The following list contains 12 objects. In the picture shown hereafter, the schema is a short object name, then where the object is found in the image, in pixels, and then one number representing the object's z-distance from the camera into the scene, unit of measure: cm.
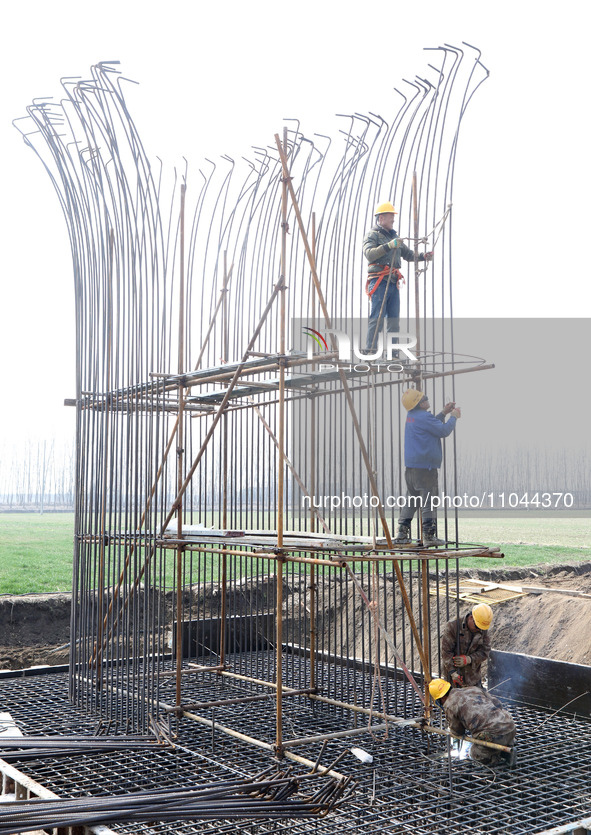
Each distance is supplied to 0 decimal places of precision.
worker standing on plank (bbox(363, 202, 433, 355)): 840
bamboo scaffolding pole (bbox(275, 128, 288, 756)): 696
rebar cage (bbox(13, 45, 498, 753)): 791
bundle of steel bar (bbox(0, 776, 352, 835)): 498
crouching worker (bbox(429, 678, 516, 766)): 685
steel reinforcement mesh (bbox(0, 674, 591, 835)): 573
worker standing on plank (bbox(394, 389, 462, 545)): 821
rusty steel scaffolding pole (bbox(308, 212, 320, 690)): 934
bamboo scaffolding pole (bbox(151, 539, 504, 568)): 684
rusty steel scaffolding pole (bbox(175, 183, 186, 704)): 830
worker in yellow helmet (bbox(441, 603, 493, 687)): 772
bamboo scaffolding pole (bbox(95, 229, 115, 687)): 895
